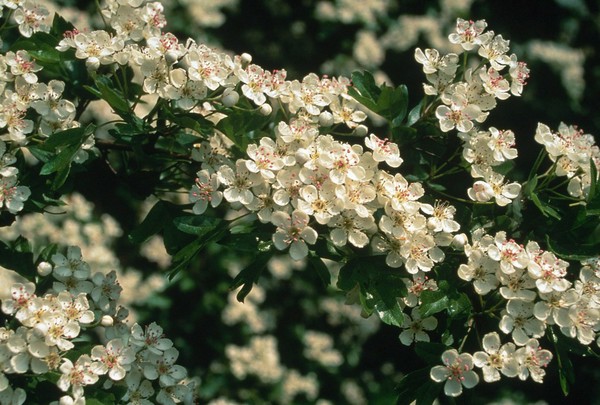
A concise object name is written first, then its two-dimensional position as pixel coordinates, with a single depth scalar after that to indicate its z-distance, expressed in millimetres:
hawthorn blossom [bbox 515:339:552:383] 461
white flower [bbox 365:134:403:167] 470
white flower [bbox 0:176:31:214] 475
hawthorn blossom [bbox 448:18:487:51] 501
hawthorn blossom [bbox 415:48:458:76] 492
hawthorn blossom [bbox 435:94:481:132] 481
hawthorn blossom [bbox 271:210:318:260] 459
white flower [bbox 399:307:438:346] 475
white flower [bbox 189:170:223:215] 475
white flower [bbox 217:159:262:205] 466
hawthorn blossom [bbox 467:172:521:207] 481
